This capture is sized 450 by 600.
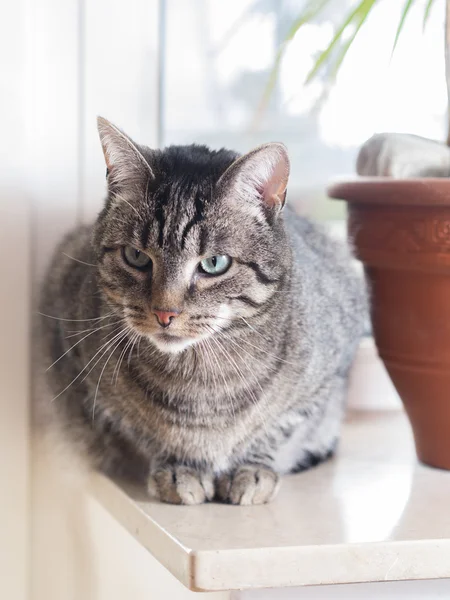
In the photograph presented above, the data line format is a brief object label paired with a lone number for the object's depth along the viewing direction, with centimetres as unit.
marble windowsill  85
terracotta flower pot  103
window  145
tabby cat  95
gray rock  116
